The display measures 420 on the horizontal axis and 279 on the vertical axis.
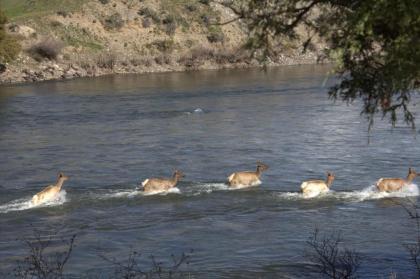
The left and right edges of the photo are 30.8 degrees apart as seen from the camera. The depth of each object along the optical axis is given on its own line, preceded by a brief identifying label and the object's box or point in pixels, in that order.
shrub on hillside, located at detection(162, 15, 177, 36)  90.61
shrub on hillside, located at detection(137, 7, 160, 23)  92.06
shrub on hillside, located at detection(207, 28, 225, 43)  90.88
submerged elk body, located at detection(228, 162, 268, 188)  23.42
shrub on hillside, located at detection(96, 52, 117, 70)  77.66
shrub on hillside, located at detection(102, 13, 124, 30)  88.85
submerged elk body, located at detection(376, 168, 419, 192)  21.88
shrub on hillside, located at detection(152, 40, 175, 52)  86.31
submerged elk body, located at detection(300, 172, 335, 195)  21.95
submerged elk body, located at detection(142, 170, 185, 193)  22.94
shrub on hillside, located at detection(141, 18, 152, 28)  90.75
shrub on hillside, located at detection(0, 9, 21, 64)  69.19
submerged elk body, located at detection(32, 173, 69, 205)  22.08
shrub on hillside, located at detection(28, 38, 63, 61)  77.12
